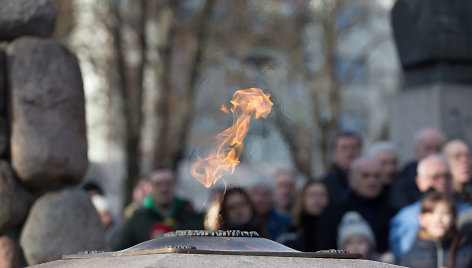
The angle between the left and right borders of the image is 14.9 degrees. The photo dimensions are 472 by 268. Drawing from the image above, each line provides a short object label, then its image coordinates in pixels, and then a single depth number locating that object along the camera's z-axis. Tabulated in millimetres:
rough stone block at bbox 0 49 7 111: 10479
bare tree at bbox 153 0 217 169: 30673
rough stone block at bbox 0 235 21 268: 10187
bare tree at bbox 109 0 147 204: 28994
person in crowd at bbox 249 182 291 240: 15032
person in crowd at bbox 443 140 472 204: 14115
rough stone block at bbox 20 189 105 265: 10292
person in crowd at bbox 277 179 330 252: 14512
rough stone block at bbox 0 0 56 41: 10876
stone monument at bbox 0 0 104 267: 10322
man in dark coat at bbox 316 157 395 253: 13762
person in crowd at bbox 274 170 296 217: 16461
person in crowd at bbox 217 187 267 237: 11109
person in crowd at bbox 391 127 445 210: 14167
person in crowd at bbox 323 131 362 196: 16146
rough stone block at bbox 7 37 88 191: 10404
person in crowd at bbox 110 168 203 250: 14639
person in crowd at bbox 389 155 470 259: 12376
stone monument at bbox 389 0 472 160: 17450
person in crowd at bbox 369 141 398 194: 15531
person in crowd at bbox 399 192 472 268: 11641
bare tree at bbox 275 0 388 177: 40538
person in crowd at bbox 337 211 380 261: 12571
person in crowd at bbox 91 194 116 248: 17001
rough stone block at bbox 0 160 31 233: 10247
